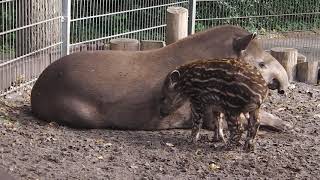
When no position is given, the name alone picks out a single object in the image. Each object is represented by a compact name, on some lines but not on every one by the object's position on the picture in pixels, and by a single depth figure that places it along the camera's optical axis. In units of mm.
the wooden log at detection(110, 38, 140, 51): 14158
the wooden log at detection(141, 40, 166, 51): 14566
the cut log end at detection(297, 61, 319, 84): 15184
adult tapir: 10560
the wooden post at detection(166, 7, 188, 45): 14467
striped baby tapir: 9366
